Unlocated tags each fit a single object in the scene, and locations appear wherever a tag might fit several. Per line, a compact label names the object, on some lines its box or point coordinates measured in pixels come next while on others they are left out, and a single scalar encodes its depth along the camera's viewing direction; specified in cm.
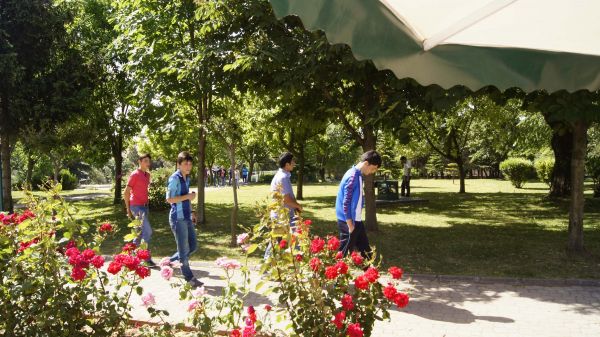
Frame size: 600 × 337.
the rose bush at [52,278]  402
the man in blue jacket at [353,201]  659
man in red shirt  834
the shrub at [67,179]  4034
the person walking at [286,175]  741
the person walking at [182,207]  689
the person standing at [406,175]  2174
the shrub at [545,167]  2938
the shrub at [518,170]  3080
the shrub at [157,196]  1905
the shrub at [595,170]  2064
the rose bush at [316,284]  357
